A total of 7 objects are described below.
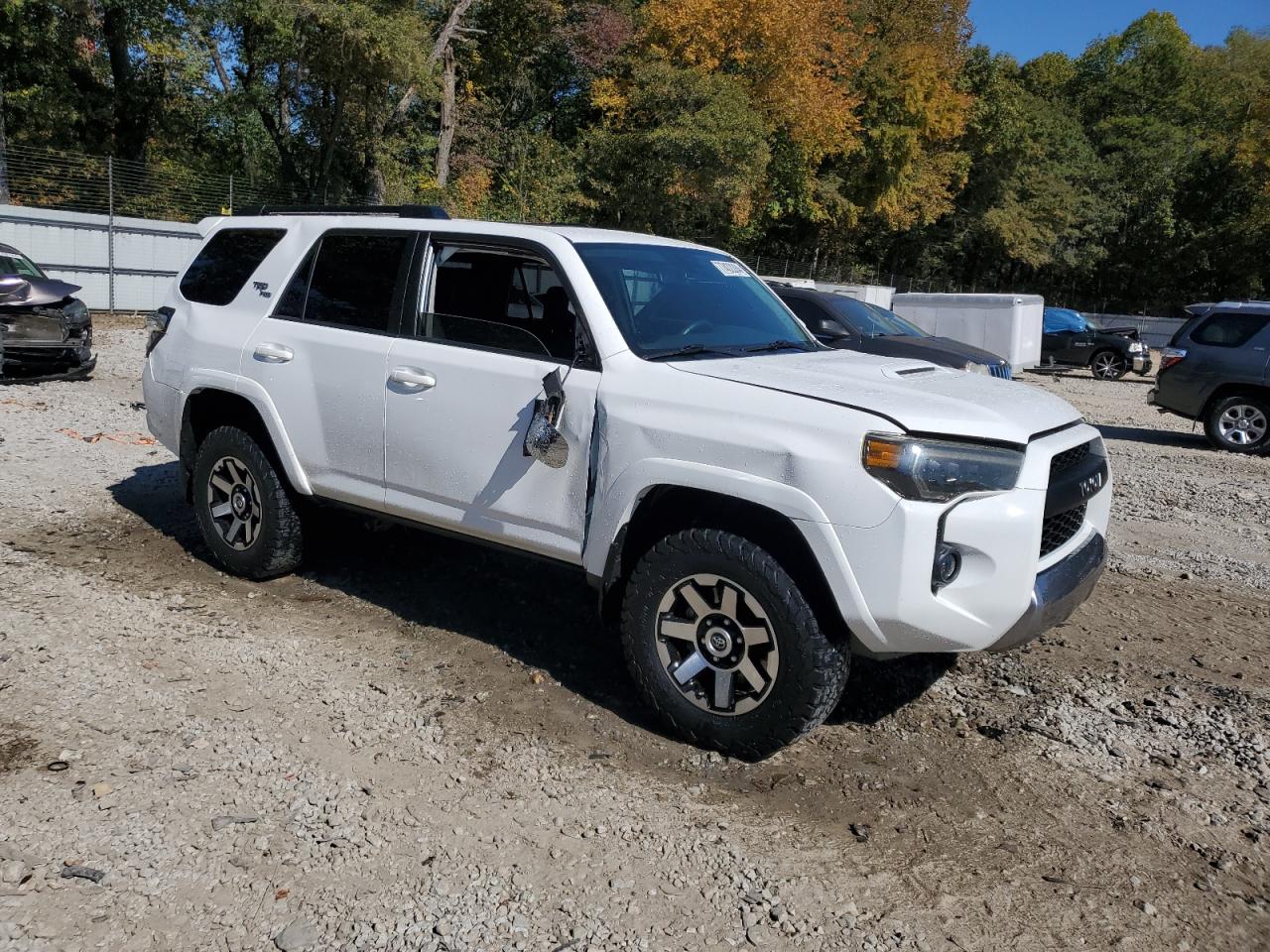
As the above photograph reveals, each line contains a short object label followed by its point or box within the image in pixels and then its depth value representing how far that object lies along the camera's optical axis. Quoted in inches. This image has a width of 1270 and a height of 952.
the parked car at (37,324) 449.1
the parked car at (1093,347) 962.1
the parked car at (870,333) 485.6
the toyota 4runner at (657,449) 137.0
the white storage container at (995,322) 880.9
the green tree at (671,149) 1231.5
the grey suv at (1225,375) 500.4
